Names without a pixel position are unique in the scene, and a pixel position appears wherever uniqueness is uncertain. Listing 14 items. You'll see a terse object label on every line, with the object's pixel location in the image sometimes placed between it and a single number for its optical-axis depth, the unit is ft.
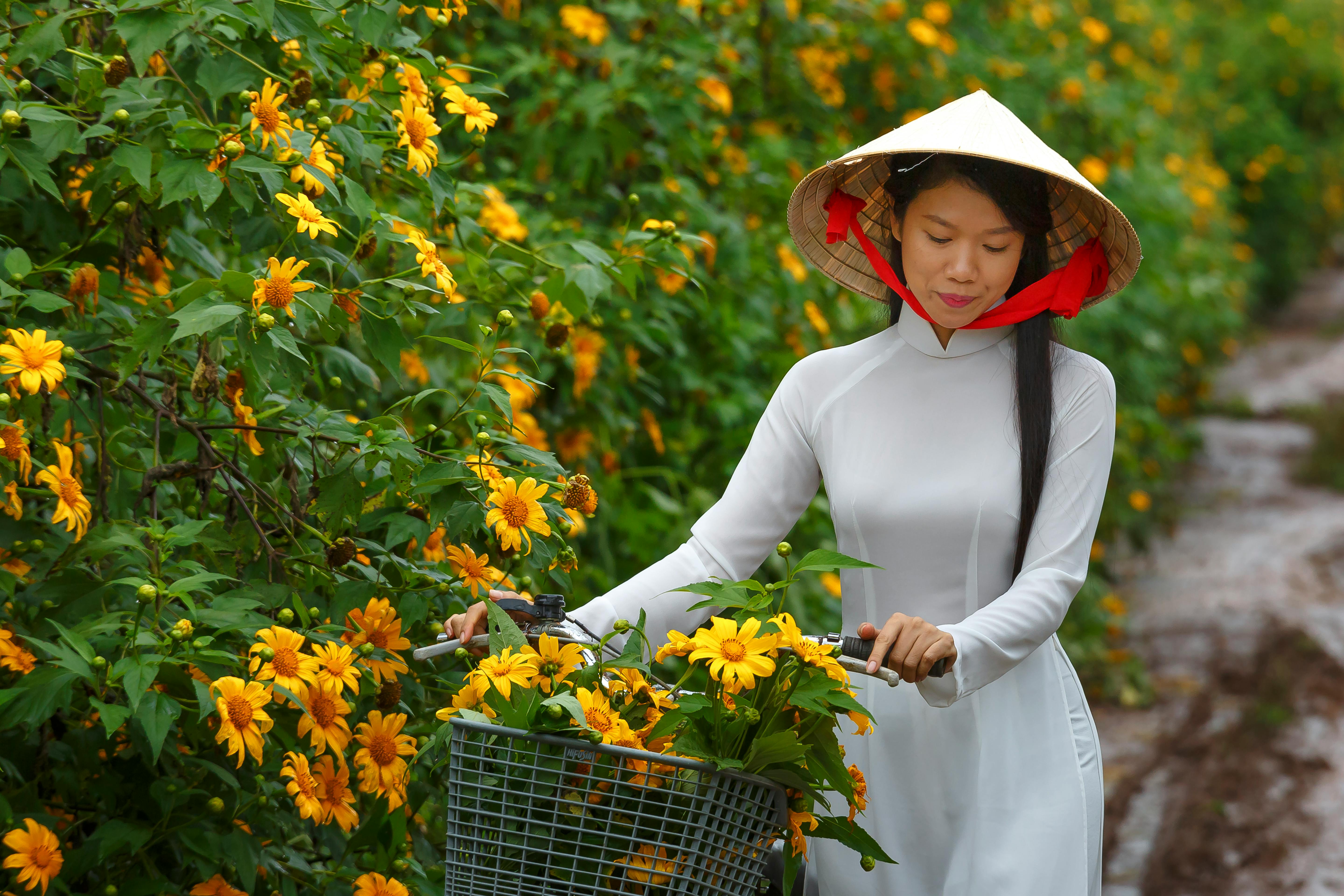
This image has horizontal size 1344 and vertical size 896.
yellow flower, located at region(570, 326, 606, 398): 31.53
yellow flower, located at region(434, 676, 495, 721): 27.12
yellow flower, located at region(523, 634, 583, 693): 27.19
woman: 27.91
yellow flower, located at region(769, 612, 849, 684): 27.01
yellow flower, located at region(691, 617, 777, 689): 26.92
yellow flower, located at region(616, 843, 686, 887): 26.89
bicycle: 26.86
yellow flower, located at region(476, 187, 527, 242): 30.65
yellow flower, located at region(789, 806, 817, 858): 27.23
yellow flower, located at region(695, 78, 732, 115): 33.68
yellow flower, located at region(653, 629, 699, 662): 27.05
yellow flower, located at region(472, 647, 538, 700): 27.05
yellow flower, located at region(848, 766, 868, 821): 27.34
